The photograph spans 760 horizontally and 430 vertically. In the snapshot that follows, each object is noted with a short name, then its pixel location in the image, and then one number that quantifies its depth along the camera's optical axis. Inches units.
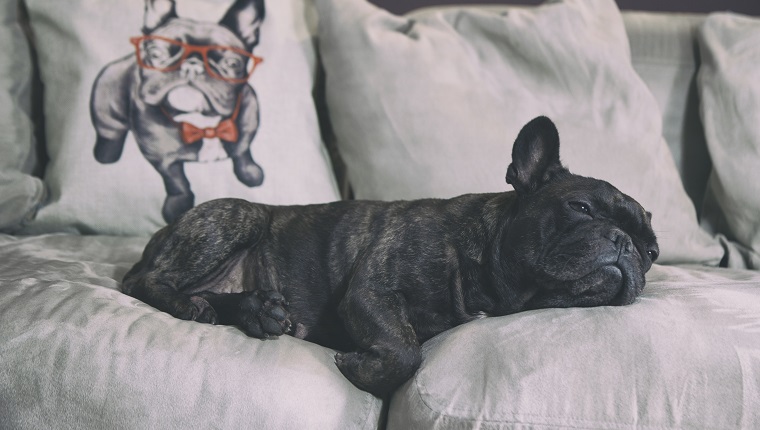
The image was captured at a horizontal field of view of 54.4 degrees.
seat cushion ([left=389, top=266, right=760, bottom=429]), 49.3
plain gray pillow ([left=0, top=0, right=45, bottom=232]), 89.1
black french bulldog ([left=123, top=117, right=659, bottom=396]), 60.6
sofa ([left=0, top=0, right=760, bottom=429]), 89.0
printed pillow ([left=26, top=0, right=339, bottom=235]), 89.8
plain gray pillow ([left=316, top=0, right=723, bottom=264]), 89.4
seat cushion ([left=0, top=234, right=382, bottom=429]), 52.6
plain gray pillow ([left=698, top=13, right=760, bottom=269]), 89.7
